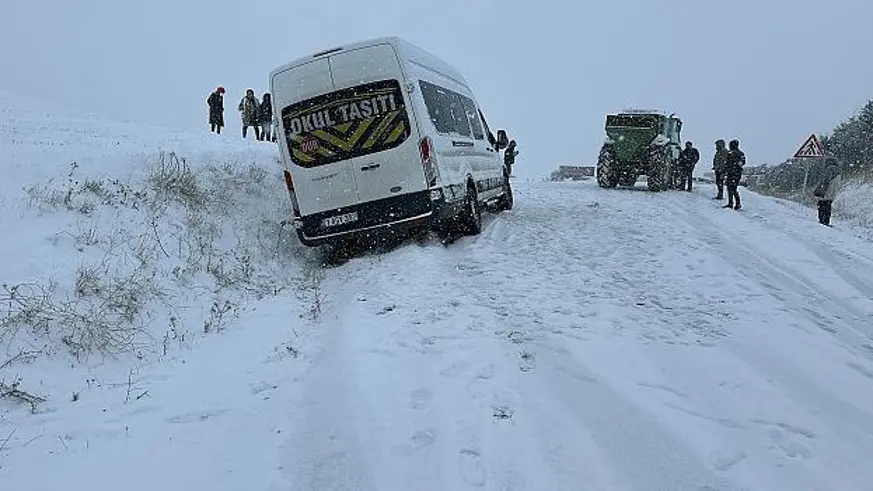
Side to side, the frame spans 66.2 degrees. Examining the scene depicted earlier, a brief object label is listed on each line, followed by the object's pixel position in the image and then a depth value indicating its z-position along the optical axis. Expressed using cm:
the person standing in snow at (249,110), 2000
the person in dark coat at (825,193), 1327
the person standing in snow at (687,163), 2164
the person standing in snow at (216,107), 1992
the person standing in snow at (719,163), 1712
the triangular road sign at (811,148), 1961
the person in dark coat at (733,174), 1451
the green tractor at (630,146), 2094
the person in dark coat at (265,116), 1948
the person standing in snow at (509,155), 2375
